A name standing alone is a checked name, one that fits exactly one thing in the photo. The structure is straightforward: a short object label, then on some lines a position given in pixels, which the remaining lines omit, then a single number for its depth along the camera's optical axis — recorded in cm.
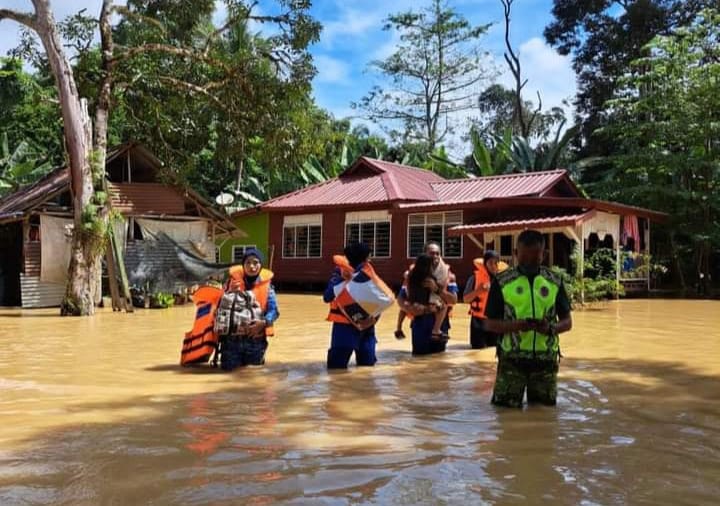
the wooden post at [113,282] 1672
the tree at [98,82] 1531
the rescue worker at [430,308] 796
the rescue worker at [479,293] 856
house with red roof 2078
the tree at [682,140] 2272
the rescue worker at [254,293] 706
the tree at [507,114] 4334
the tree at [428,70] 4047
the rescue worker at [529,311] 476
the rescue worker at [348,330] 709
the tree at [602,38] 3303
